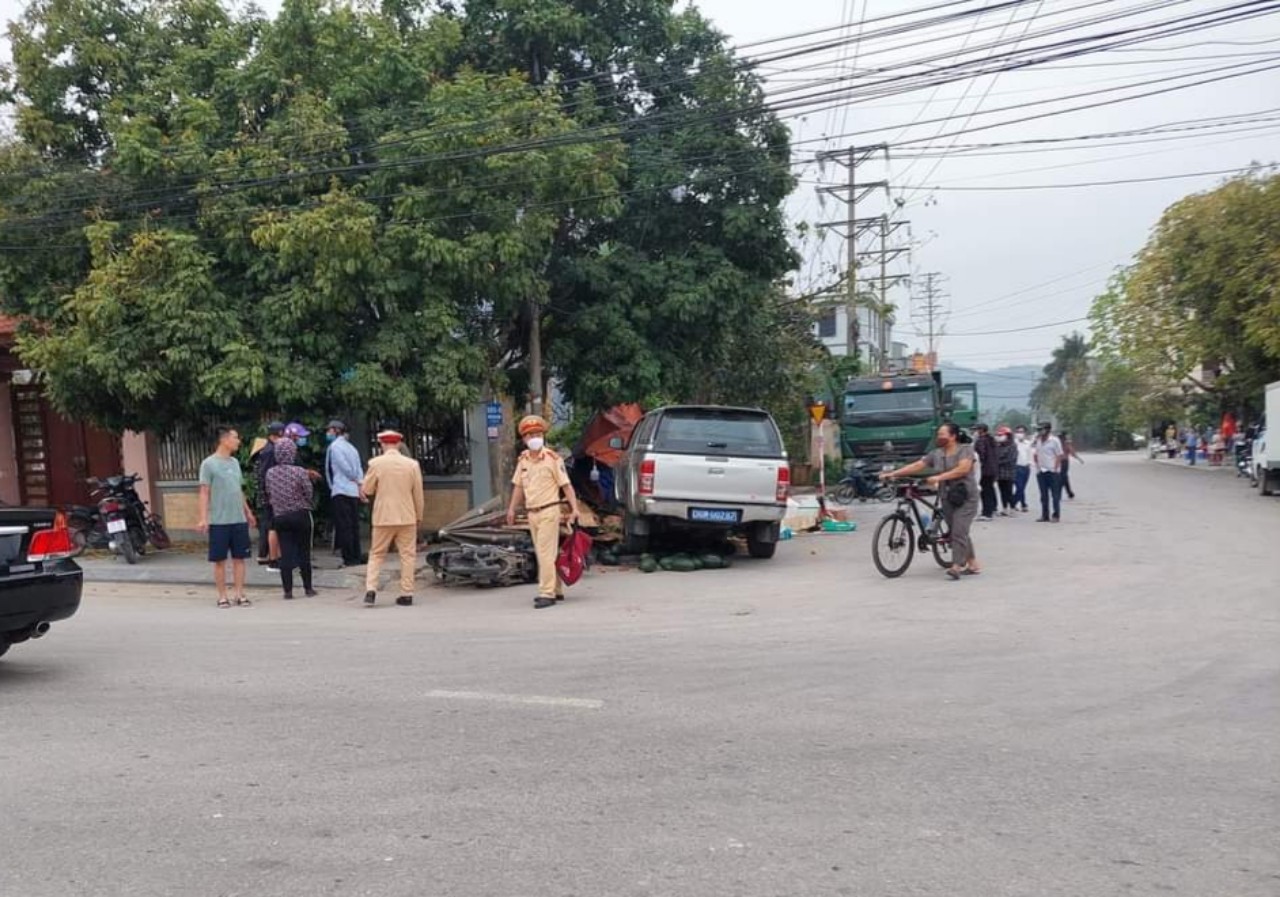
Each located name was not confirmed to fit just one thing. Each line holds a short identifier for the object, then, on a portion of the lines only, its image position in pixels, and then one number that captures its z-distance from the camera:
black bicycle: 10.97
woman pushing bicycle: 10.73
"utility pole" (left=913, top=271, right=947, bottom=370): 70.41
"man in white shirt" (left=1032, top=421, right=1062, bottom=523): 16.48
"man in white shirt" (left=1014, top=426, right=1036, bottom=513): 18.73
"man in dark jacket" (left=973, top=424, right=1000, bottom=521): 17.34
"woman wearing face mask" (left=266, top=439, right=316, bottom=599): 10.30
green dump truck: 24.47
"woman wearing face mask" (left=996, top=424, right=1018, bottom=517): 17.86
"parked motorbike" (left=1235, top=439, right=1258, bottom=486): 27.93
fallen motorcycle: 10.91
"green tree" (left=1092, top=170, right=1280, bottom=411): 25.95
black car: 6.21
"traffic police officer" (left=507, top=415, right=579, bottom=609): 9.57
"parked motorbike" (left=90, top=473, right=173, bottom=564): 13.56
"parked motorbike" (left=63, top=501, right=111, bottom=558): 14.35
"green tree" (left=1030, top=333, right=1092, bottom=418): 92.56
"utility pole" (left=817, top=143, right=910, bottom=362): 31.43
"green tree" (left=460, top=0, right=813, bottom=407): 14.63
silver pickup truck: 11.92
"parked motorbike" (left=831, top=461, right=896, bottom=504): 23.80
